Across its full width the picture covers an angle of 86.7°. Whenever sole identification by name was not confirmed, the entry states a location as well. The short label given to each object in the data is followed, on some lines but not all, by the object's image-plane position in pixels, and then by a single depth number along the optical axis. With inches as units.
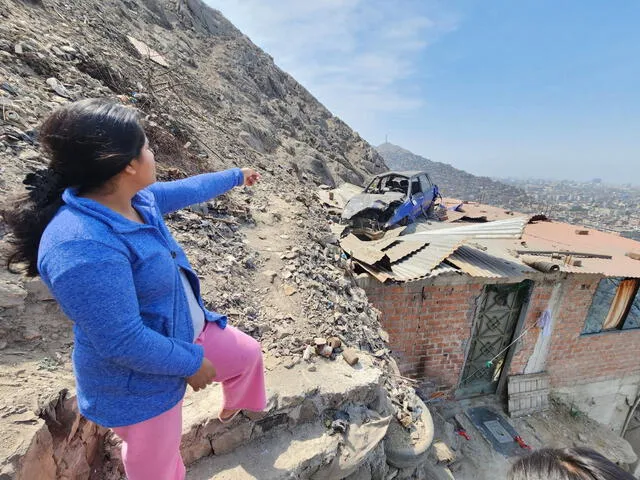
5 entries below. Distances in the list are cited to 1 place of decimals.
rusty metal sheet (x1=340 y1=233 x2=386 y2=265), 185.7
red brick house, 197.2
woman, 38.5
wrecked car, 273.3
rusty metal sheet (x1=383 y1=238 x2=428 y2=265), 196.5
